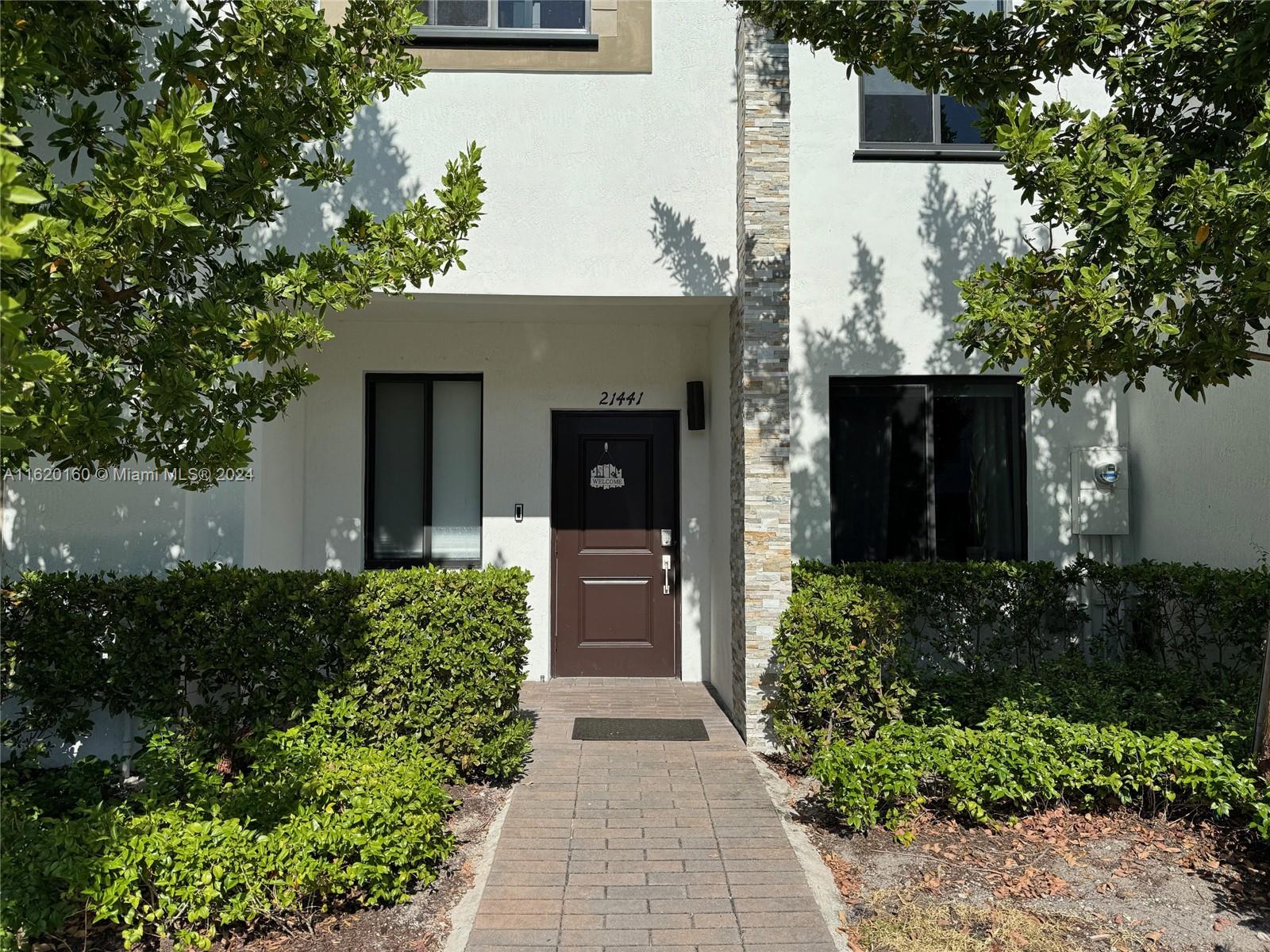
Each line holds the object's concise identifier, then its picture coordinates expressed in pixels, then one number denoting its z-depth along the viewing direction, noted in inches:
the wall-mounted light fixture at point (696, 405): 319.9
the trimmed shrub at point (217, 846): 134.1
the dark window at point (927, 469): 288.0
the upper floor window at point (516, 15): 264.5
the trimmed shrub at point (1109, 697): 201.0
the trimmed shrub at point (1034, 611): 256.1
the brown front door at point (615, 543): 325.7
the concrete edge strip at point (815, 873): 151.9
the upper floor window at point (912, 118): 283.6
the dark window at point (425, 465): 324.5
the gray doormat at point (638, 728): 255.3
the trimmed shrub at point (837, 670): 222.8
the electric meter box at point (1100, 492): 283.0
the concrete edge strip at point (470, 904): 145.4
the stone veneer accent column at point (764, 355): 246.7
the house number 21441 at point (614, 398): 327.3
